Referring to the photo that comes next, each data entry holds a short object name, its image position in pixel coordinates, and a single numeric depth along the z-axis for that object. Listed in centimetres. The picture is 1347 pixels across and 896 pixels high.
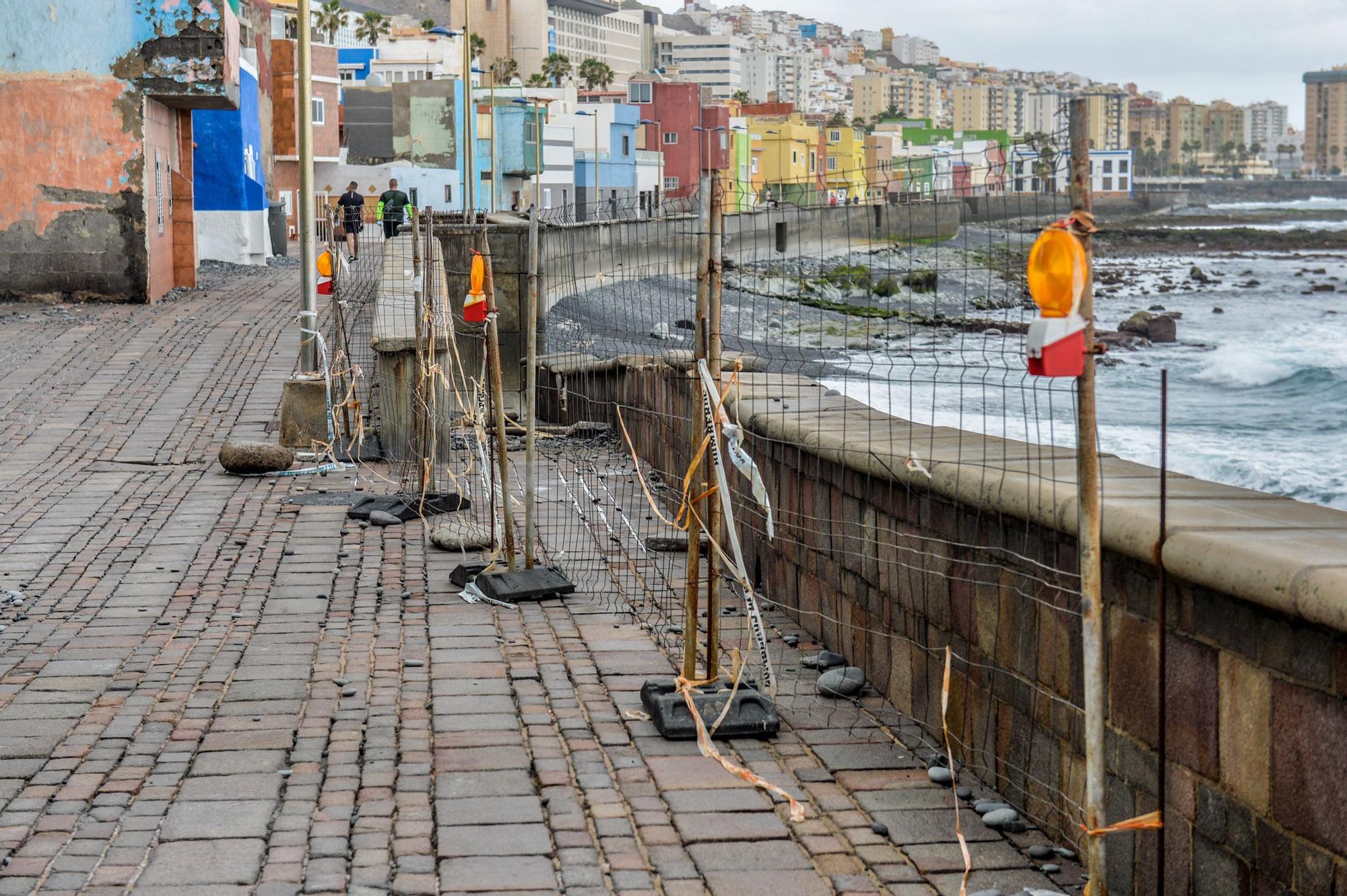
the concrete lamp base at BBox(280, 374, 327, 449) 1355
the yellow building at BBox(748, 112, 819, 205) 10750
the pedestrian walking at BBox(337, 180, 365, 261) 2997
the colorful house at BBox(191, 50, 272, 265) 3491
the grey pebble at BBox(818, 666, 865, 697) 636
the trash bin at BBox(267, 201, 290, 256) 3984
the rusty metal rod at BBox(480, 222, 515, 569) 841
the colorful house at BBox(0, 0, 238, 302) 2483
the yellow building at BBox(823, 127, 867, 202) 12400
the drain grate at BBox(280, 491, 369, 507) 1134
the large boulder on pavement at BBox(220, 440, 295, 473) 1248
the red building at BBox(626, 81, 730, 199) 9538
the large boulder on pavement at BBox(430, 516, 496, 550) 968
